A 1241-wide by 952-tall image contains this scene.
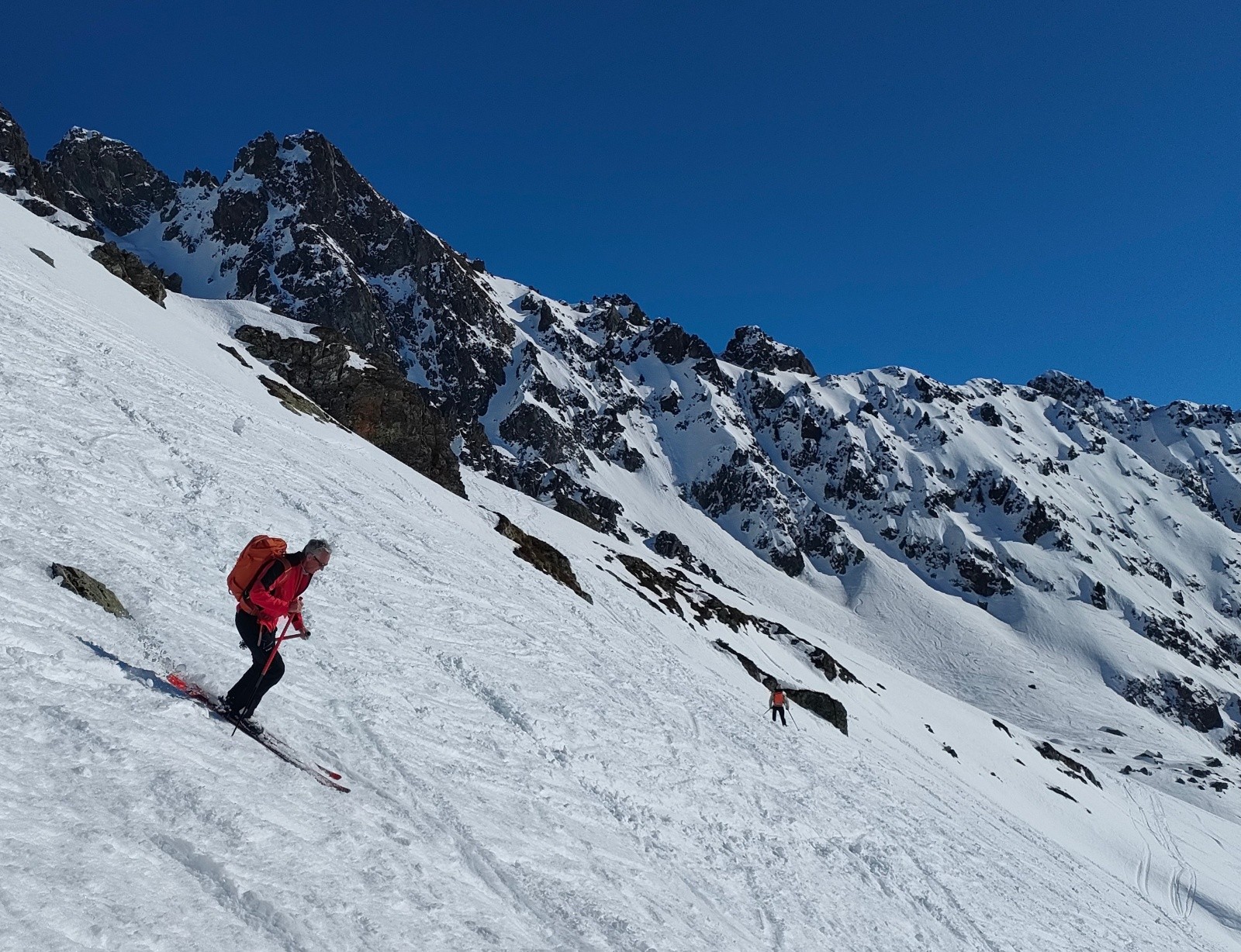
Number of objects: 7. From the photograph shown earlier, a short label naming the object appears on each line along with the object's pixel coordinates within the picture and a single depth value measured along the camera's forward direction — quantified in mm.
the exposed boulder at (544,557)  29469
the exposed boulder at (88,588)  8109
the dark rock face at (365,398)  63781
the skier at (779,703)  22912
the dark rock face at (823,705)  30469
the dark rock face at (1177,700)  115125
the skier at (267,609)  6777
